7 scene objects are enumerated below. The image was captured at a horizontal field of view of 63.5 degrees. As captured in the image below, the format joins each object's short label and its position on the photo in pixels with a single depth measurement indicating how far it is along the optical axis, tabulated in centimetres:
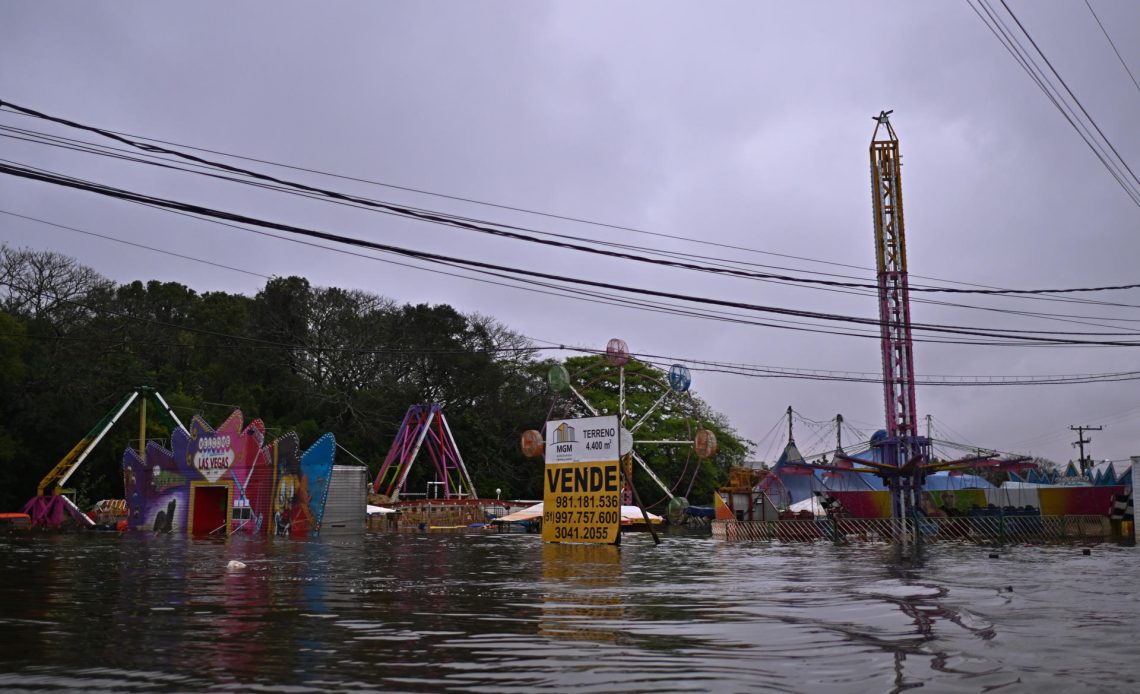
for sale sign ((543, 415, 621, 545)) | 2578
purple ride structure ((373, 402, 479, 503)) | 6012
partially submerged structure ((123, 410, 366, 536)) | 3806
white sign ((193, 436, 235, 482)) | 3941
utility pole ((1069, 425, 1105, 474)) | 9338
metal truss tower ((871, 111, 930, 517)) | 4091
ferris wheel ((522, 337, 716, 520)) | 7138
